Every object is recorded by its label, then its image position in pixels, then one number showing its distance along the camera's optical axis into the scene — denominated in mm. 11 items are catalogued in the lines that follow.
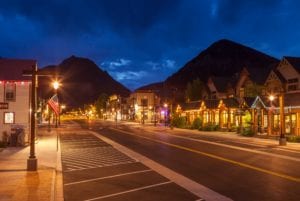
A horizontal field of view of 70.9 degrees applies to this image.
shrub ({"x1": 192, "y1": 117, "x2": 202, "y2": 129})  30288
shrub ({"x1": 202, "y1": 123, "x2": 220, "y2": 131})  27725
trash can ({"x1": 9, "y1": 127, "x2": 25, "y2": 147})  14697
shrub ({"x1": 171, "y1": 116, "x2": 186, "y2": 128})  34483
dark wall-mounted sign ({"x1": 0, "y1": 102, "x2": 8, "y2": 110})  17786
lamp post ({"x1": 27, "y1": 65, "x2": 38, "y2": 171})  8062
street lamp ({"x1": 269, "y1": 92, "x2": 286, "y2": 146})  15829
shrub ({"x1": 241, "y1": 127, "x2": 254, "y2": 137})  21649
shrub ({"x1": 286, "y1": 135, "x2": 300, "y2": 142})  17336
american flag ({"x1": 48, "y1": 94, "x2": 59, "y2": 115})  17555
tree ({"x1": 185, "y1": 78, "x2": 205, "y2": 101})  45428
